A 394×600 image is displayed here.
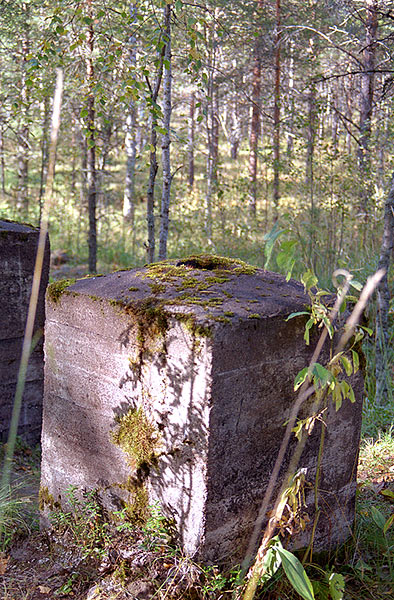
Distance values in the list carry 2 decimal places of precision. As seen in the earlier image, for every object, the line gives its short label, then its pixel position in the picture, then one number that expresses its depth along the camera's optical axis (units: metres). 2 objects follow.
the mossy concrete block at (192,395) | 2.10
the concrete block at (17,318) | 4.44
